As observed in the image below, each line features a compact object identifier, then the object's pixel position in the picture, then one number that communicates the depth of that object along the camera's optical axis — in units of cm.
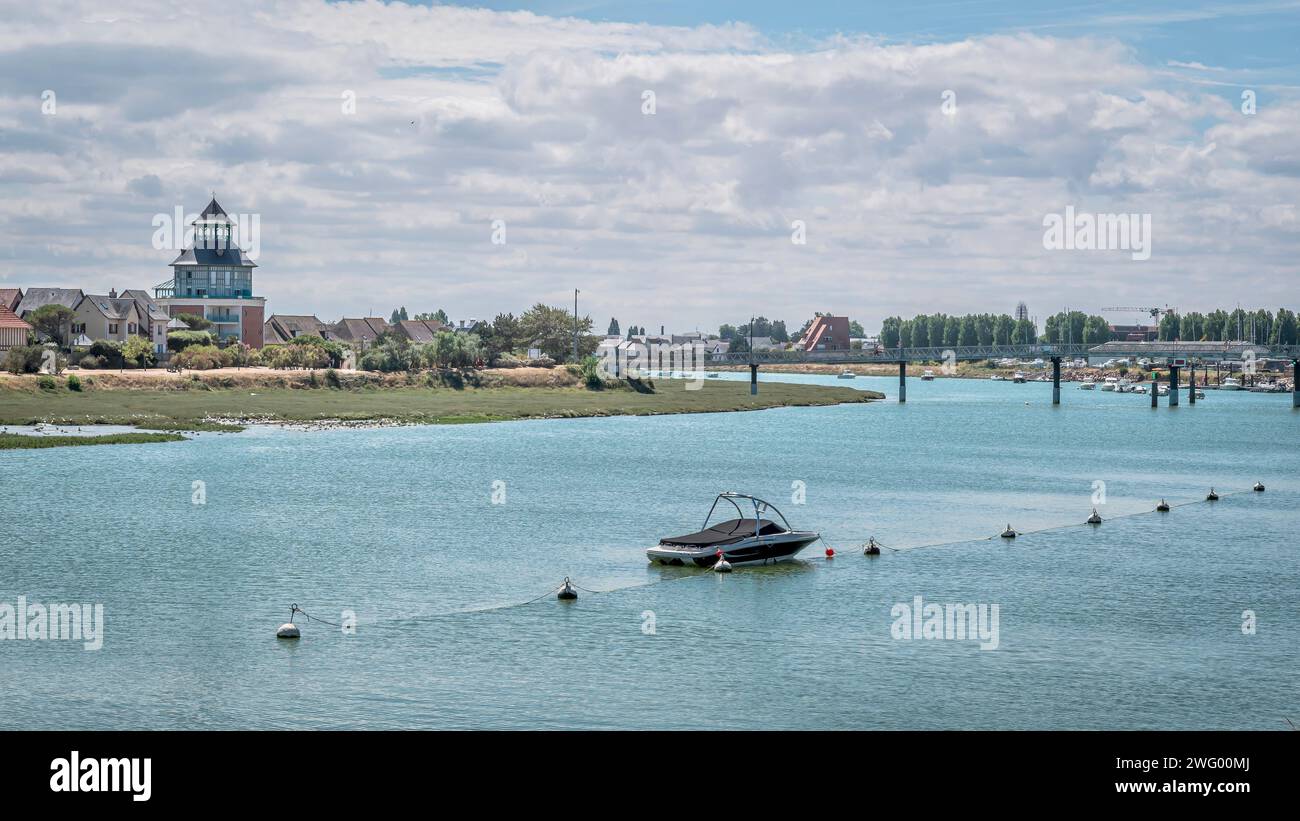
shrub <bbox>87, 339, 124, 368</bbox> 16712
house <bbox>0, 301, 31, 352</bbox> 16525
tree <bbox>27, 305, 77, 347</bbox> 17300
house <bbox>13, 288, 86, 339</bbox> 18662
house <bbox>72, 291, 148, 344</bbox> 18275
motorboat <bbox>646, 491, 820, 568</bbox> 6488
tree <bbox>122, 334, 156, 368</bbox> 16912
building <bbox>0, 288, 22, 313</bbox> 19162
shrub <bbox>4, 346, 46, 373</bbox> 14962
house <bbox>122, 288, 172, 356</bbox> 18525
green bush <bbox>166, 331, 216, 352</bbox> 18675
